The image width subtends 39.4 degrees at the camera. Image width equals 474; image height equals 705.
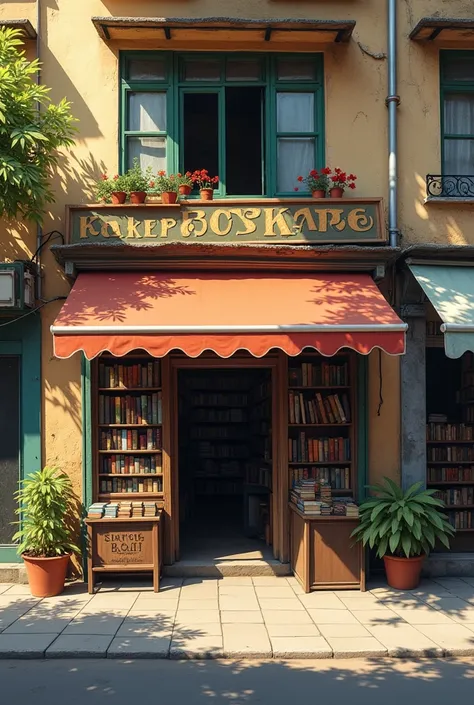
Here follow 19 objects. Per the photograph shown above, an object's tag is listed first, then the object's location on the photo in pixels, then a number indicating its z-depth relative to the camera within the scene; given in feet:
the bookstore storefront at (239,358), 25.80
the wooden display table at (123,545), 25.90
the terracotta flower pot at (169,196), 27.89
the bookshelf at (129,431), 28.35
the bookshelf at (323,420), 28.66
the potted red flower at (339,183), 28.19
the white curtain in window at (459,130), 29.99
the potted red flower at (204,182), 28.36
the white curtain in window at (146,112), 29.60
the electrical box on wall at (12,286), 26.37
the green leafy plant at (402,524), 25.44
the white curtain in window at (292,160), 29.81
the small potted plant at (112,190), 27.91
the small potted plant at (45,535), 25.58
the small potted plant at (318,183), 28.37
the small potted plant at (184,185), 28.33
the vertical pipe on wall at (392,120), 28.58
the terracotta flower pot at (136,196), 27.84
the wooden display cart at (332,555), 26.02
